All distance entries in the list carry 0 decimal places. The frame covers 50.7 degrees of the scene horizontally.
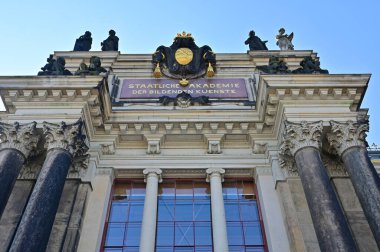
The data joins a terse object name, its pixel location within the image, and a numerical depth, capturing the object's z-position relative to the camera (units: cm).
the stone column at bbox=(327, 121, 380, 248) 952
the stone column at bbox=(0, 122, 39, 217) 1024
